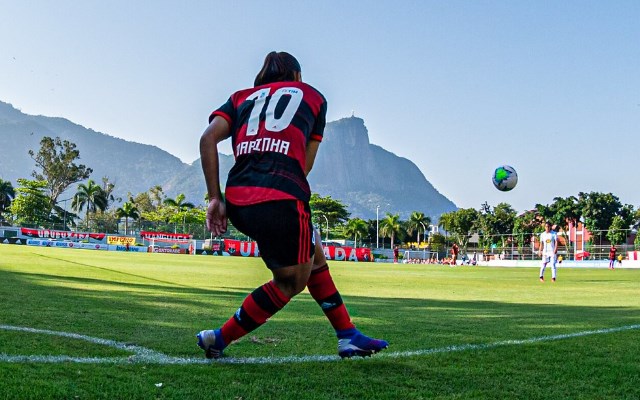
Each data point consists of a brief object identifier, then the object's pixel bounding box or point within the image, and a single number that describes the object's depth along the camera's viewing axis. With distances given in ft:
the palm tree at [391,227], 393.50
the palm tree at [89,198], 350.23
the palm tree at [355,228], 365.20
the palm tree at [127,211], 347.36
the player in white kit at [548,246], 61.37
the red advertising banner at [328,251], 178.60
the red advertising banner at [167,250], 191.64
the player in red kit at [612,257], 137.28
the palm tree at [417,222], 412.36
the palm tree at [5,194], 334.71
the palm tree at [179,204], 344.08
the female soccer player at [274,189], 10.86
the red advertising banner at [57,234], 214.87
